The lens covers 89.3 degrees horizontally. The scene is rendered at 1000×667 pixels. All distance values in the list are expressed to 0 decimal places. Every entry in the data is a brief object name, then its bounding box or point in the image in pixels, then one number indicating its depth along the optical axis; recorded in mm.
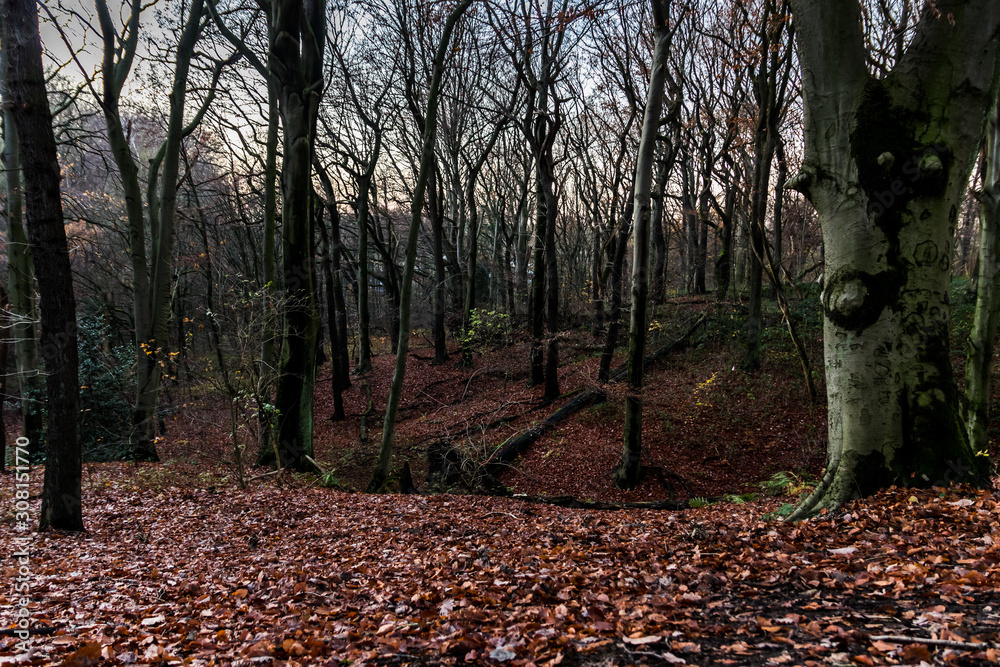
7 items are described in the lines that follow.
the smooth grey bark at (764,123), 9164
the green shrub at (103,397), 13578
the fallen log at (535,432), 10477
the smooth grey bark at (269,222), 8961
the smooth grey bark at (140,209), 10727
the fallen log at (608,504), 7000
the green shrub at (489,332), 18656
